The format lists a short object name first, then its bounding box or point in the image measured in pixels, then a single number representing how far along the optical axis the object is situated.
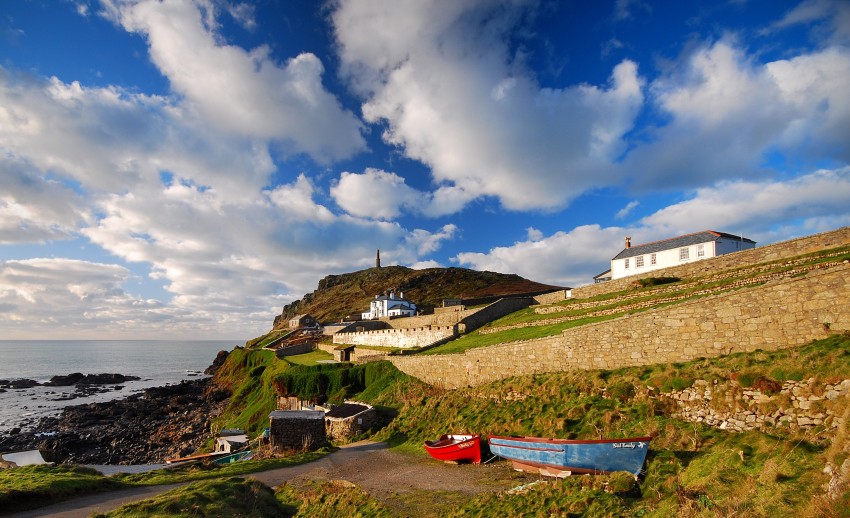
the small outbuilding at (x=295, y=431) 24.83
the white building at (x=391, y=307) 85.38
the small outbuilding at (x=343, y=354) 47.22
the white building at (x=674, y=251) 36.28
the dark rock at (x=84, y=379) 94.21
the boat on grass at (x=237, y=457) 26.52
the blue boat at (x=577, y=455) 11.37
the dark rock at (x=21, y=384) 88.41
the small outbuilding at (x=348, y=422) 26.97
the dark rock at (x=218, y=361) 107.91
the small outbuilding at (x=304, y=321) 103.12
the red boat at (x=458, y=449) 16.81
